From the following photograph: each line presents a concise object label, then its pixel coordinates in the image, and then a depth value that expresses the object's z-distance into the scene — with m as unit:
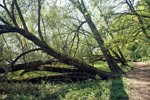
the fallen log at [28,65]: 7.42
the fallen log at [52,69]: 7.63
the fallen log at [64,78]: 7.79
